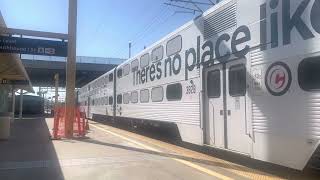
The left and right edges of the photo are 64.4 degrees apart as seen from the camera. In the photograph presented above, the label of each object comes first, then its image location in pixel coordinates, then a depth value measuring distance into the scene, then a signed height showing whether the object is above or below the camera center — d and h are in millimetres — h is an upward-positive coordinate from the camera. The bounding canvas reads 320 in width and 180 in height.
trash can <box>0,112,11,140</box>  9006 -753
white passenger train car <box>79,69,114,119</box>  13705 +636
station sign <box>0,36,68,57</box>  9373 +2281
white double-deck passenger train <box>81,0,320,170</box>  4238 +565
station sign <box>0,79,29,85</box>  18214 +1755
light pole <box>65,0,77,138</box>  9973 +1845
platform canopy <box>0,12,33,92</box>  11714 +2093
